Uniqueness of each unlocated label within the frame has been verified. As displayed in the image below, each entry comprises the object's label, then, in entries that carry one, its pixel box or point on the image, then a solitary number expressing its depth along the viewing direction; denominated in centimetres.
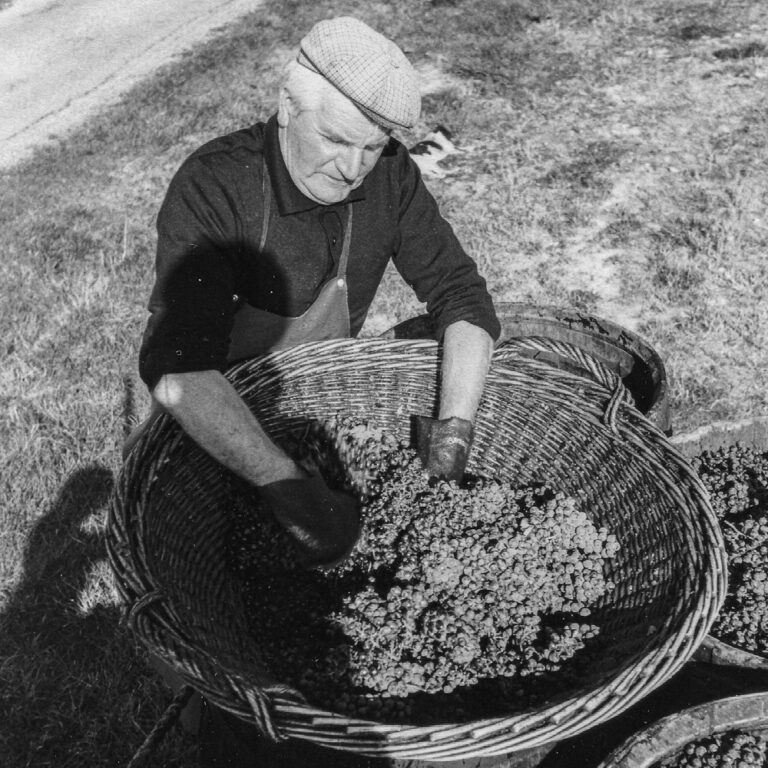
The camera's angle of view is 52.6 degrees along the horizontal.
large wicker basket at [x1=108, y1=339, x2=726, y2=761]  153
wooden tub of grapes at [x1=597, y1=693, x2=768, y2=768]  167
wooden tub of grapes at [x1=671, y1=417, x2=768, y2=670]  273
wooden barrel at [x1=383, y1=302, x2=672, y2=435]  296
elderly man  209
